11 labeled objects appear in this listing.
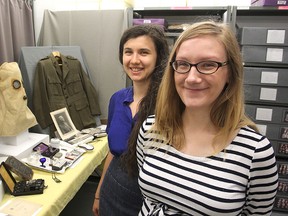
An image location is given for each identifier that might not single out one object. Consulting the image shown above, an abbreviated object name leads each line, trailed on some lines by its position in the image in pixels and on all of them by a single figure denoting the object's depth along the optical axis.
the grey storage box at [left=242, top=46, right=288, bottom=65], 1.82
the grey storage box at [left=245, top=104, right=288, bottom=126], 1.91
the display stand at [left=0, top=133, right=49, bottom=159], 1.51
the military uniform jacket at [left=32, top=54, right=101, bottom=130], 1.98
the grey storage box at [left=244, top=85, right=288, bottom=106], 1.88
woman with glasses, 0.68
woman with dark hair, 1.02
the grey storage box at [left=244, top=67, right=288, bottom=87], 1.84
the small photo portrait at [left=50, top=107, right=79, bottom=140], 1.93
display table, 1.19
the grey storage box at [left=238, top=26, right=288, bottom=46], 1.79
